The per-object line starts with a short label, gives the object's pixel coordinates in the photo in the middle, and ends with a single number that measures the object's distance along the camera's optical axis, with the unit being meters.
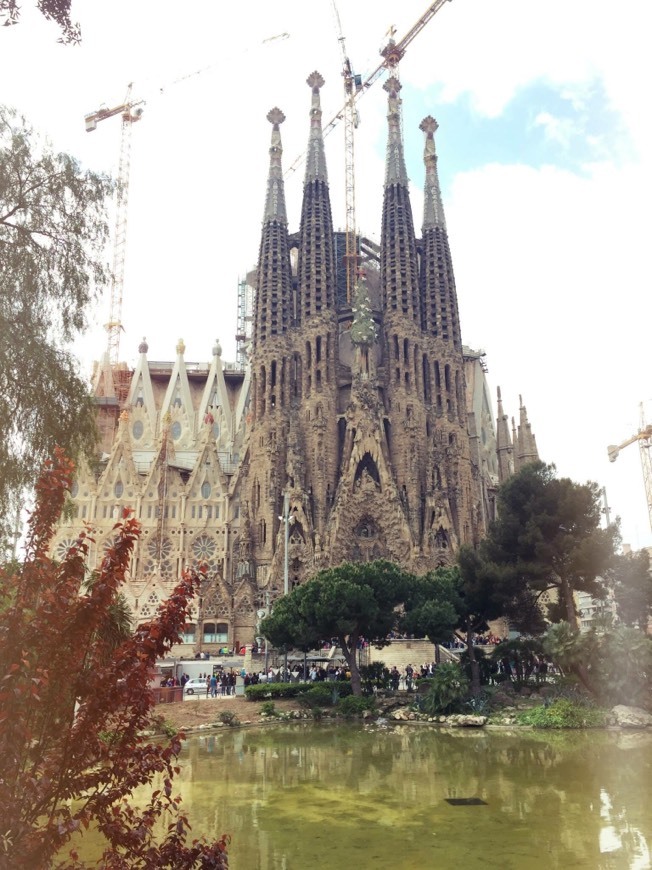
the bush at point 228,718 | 26.05
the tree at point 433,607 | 31.75
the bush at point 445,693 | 26.72
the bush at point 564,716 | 24.69
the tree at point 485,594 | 33.25
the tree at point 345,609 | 30.56
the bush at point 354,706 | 28.20
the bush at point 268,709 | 27.52
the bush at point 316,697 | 29.50
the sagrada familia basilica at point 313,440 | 55.22
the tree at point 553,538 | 32.84
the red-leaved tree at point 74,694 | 5.53
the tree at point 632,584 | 36.09
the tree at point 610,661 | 25.72
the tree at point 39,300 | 10.30
